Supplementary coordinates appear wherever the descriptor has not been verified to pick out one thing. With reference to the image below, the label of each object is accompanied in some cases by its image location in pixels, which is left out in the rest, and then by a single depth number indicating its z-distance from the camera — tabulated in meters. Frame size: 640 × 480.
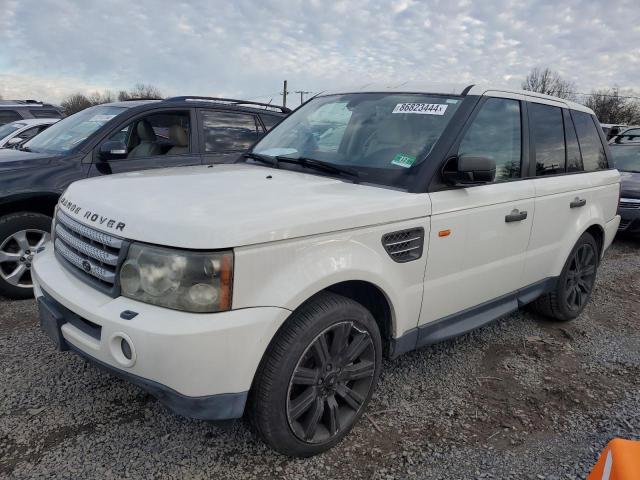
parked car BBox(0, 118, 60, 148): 8.16
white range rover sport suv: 1.93
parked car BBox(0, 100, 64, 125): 10.98
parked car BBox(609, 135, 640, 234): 7.61
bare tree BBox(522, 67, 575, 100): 50.01
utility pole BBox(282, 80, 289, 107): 30.83
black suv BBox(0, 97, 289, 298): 4.07
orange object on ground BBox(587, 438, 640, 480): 1.40
